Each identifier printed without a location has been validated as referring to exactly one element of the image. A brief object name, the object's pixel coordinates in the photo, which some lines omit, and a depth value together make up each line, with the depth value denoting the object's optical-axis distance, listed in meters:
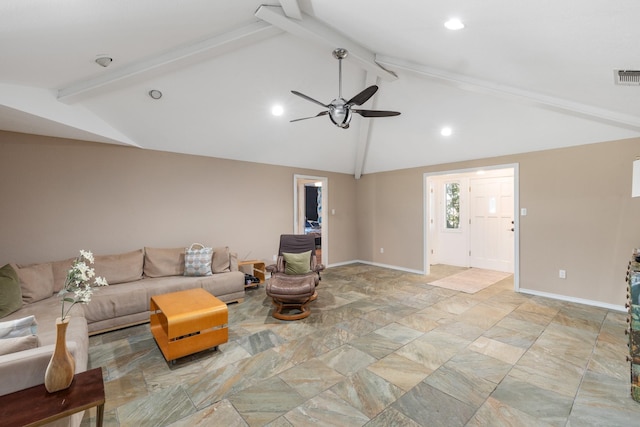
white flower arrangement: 1.50
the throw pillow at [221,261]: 4.31
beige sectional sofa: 1.44
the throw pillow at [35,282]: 2.93
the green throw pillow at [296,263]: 4.42
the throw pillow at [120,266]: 3.59
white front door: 6.07
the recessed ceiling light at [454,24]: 2.21
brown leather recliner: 3.62
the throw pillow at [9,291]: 2.57
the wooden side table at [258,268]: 5.06
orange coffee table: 2.53
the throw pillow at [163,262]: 3.99
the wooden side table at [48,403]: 1.22
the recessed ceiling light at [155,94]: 3.40
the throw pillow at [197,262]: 4.09
